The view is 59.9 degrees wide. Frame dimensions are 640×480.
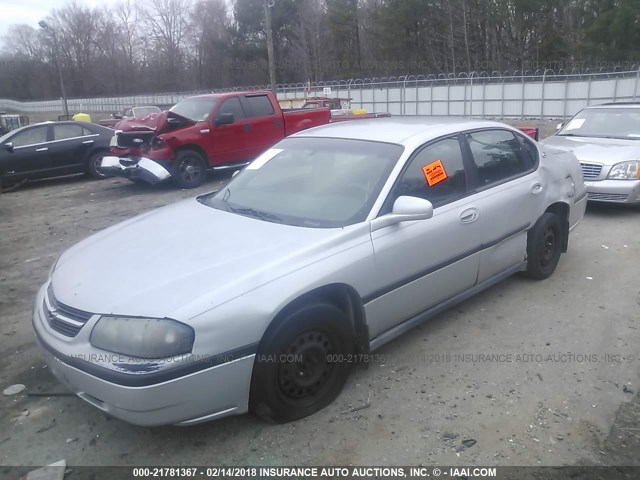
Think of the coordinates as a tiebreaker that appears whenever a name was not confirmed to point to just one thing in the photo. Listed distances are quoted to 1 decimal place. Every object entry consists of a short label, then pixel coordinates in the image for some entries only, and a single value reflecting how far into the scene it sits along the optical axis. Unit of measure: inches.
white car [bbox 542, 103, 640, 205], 285.6
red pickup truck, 404.5
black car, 458.9
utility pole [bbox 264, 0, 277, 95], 883.6
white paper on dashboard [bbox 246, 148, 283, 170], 173.5
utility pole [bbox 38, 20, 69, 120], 1194.6
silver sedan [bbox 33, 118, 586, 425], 104.9
